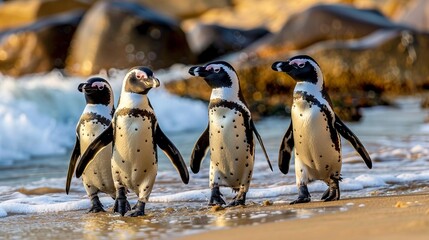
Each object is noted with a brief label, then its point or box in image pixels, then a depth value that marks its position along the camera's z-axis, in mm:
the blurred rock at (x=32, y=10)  37438
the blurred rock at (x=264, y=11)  41406
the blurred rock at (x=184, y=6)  50312
